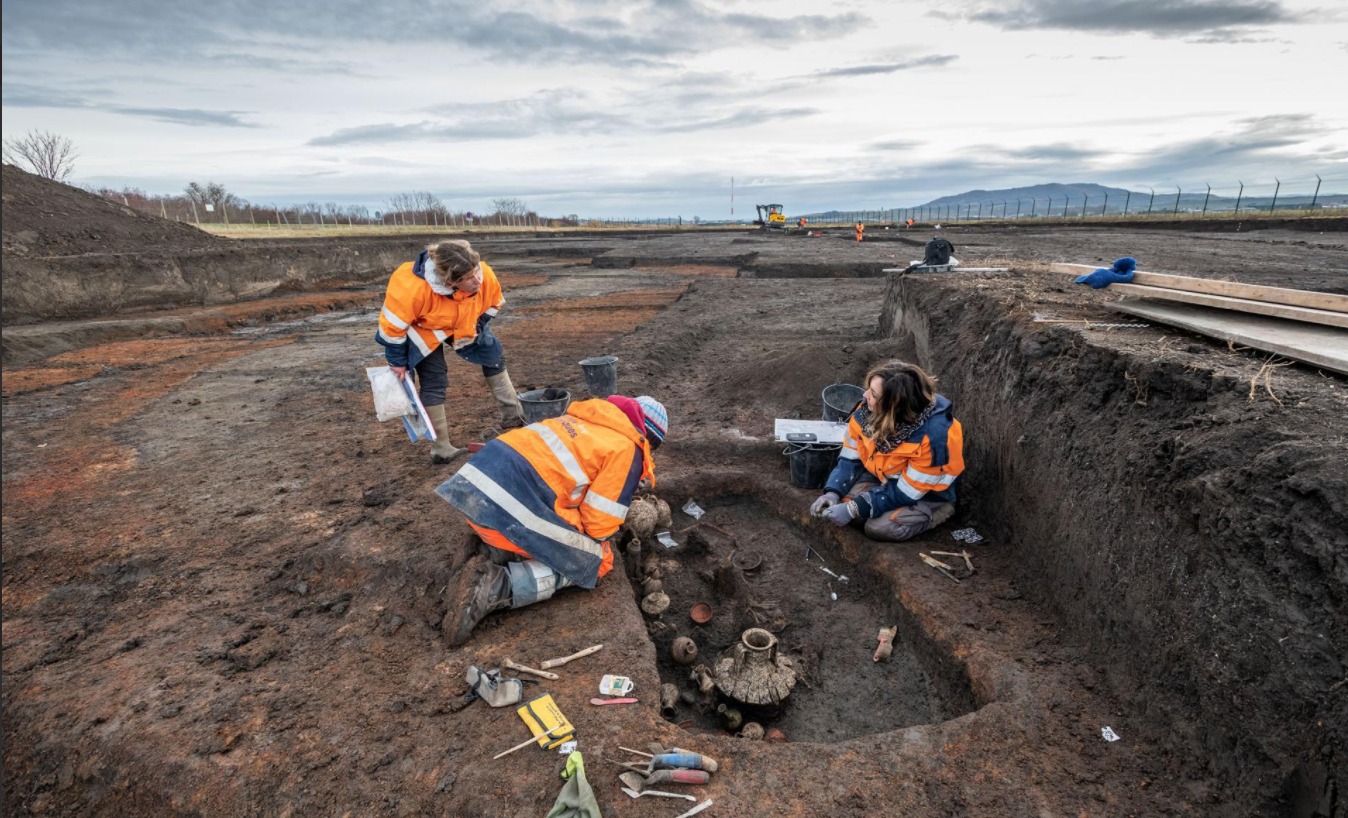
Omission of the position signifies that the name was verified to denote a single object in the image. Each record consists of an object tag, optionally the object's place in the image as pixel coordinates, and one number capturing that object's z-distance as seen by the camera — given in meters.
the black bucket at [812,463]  5.16
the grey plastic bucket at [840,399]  5.65
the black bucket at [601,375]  6.68
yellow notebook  2.72
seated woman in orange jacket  4.08
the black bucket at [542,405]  5.93
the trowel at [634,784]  2.48
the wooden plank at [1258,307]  3.49
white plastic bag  4.88
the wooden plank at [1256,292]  3.80
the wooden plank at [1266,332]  3.03
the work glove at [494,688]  2.91
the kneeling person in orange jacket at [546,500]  3.36
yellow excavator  42.85
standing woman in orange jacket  4.78
